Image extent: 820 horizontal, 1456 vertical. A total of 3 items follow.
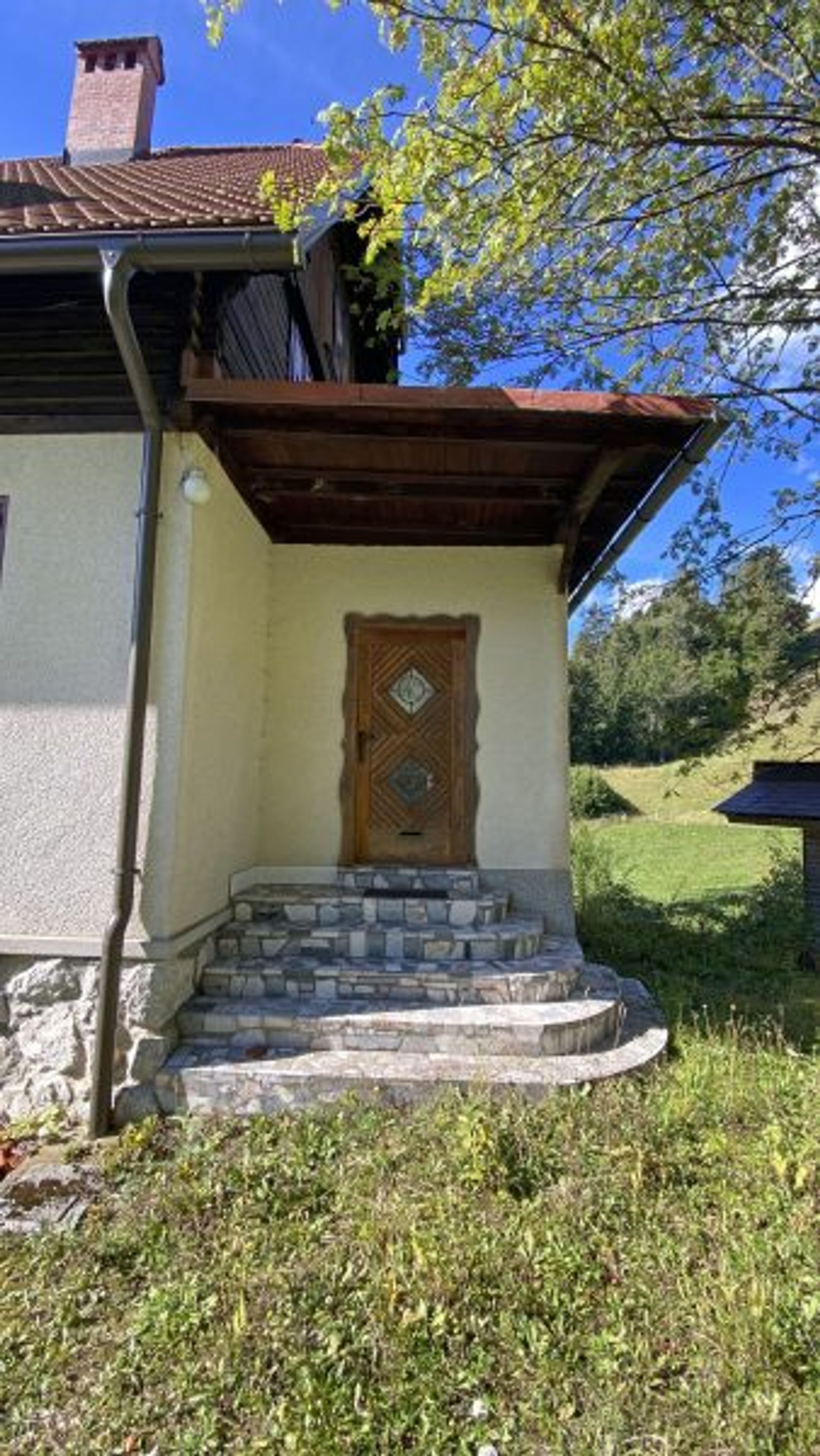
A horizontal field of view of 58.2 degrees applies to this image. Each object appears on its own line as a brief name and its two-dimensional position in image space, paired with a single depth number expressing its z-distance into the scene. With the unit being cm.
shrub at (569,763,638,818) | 2130
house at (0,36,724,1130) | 388
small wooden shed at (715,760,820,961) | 675
